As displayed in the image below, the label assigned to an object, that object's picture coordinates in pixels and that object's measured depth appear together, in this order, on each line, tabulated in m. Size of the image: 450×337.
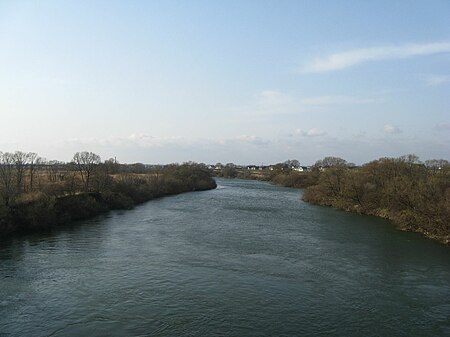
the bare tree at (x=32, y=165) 37.47
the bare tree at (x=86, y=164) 42.95
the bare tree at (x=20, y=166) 34.03
